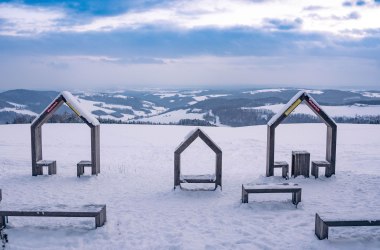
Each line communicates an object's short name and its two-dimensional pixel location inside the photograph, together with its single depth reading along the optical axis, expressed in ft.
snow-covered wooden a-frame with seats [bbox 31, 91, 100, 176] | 41.39
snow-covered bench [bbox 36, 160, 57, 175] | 41.84
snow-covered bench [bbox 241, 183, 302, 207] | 30.09
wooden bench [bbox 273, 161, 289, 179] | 40.19
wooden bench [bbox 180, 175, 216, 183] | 35.22
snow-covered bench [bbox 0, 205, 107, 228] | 24.66
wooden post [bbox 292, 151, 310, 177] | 40.32
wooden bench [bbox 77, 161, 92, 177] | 41.50
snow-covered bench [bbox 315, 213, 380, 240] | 22.29
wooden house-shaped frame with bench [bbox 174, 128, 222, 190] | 35.37
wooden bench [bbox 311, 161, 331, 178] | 39.93
